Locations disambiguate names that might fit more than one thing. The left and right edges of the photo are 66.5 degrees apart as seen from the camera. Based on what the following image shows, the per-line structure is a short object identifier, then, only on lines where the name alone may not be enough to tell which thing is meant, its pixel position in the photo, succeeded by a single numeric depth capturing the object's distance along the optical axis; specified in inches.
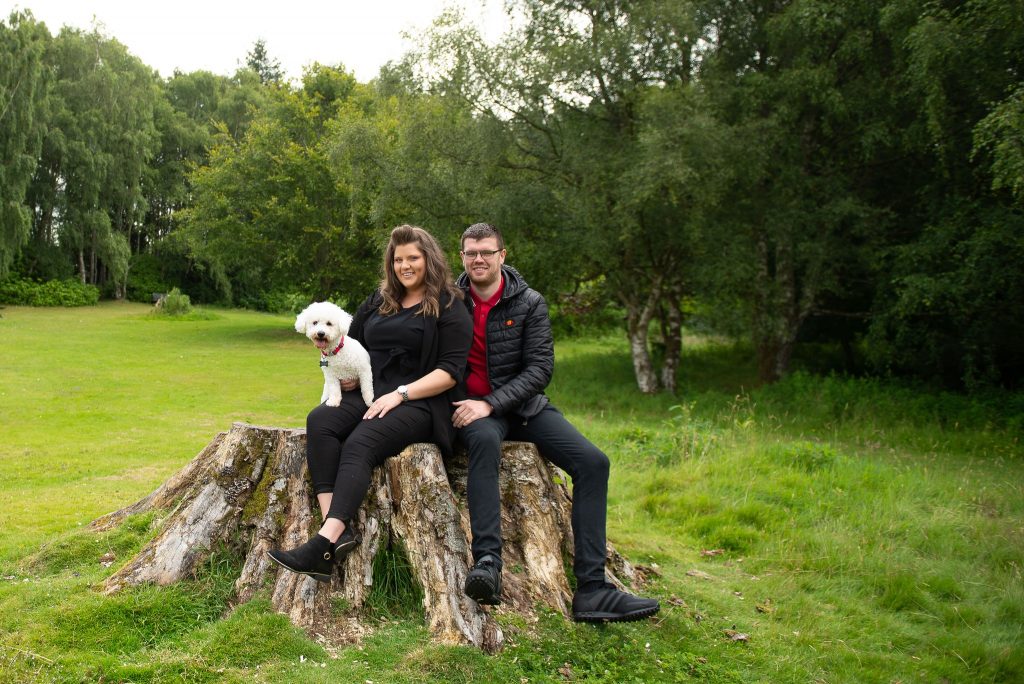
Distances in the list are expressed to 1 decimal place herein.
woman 160.6
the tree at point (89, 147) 1397.6
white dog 178.9
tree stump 158.4
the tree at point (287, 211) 1131.9
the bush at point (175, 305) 1257.9
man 161.5
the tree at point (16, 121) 1151.0
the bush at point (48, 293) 1350.9
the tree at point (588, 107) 586.9
